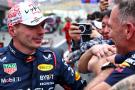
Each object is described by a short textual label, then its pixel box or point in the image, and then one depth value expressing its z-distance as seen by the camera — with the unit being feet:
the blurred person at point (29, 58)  9.96
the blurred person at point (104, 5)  16.31
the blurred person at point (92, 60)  8.92
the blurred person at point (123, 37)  6.82
